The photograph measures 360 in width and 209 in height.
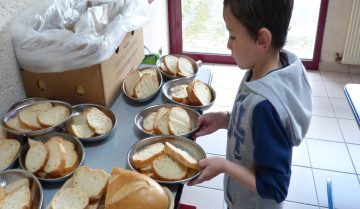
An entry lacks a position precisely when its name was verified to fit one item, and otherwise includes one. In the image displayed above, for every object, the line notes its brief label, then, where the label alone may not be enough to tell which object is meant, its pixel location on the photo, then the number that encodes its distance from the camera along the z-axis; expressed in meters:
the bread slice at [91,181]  0.74
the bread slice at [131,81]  1.15
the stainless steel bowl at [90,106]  0.96
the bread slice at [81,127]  0.93
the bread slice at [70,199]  0.71
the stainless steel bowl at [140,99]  1.11
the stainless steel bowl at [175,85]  1.07
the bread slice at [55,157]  0.79
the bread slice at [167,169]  0.79
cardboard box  1.05
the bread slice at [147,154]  0.82
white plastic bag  1.00
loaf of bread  0.69
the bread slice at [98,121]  0.95
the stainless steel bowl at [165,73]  1.23
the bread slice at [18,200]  0.71
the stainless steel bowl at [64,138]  0.78
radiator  2.49
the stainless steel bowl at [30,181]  0.74
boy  0.70
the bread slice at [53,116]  0.94
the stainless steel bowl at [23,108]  0.90
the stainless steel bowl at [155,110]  0.99
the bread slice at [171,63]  1.24
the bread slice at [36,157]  0.80
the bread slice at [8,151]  0.83
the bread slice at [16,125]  0.93
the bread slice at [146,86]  1.13
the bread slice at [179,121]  0.95
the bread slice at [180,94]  1.09
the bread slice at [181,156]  0.81
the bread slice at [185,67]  1.24
